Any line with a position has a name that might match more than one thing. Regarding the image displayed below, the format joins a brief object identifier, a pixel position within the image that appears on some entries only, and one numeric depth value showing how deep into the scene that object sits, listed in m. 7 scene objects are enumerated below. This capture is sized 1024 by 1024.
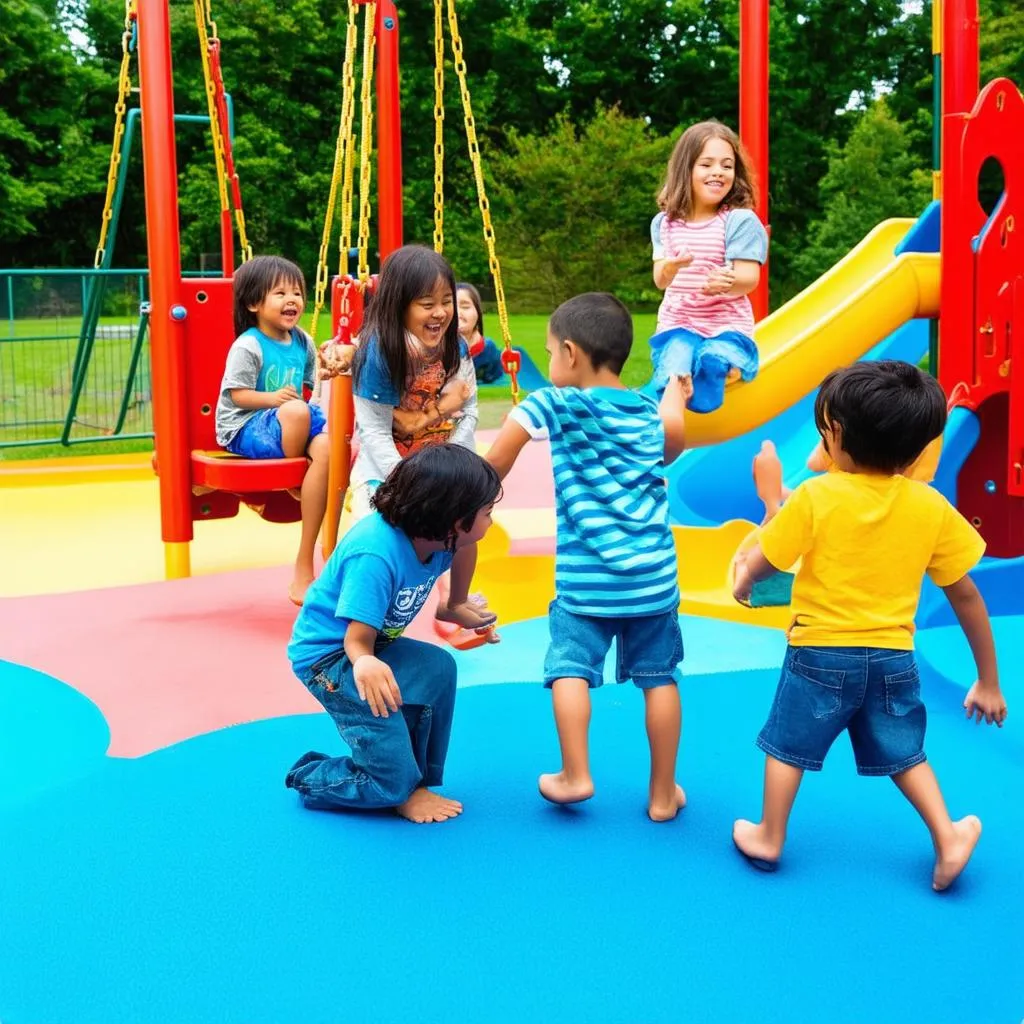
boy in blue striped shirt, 3.39
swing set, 6.11
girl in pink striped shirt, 5.29
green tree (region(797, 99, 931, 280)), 24.53
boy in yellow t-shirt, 2.97
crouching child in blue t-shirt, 3.18
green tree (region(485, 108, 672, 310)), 25.09
